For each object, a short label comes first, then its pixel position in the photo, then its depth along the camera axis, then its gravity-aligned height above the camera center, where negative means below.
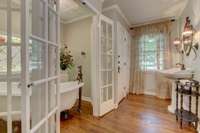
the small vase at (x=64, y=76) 3.05 -0.34
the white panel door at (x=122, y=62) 2.67 +0.09
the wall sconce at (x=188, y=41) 2.00 +0.57
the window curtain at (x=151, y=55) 3.15 +0.34
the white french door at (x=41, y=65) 0.80 +0.00
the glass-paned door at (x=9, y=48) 1.02 +0.19
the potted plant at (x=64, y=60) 2.46 +0.12
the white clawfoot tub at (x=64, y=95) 1.27 -0.49
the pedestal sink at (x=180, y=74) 1.94 -0.18
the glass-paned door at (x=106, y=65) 2.16 +0.00
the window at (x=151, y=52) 3.28 +0.47
